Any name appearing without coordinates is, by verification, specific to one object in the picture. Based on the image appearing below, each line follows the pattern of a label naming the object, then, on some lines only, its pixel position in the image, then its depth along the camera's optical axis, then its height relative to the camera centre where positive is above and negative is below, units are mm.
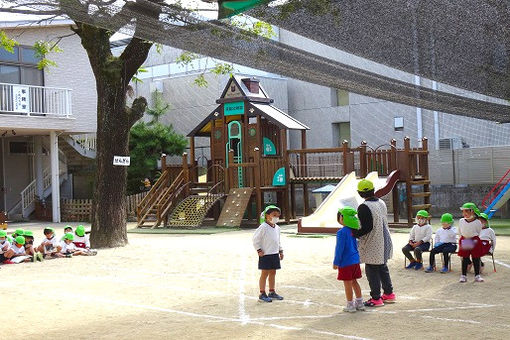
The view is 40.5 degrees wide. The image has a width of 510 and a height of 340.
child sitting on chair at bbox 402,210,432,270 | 11047 -826
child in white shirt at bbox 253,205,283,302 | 8602 -688
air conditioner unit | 26203 +1691
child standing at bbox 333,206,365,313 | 7664 -823
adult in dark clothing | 7953 -620
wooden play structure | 21547 +796
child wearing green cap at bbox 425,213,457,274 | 10648 -858
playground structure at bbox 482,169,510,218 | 19719 -426
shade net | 5223 +1293
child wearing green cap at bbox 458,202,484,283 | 9703 -752
